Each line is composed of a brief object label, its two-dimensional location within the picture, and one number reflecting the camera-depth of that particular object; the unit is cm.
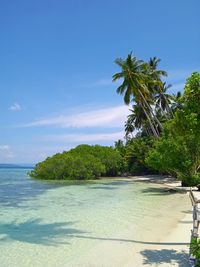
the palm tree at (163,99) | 3048
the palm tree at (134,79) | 2472
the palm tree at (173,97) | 2973
